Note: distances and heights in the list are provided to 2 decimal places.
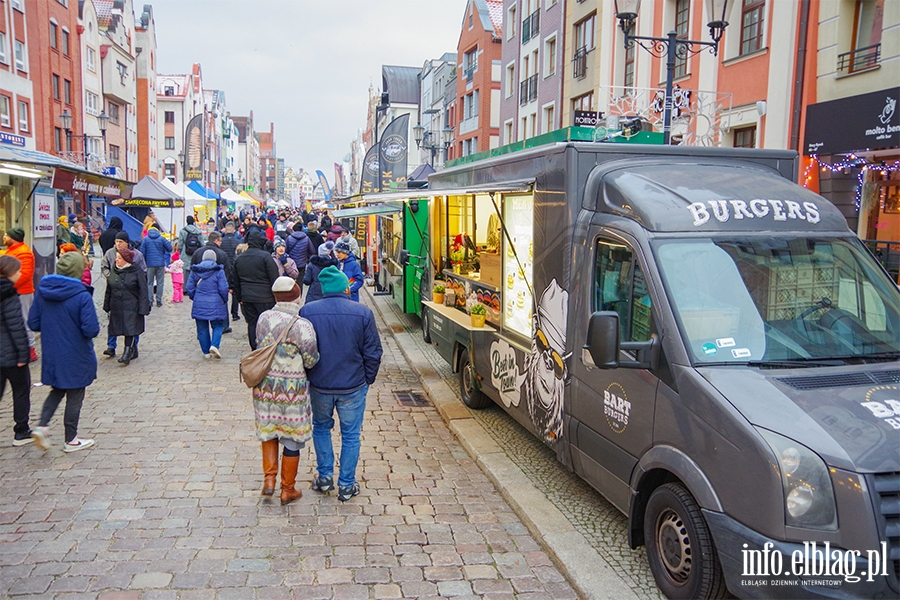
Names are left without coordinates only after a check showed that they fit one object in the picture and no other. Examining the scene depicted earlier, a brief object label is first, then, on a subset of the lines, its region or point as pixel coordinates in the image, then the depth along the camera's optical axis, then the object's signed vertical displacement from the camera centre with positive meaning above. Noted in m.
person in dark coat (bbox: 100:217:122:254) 15.65 -0.37
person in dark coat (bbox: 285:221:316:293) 16.05 -0.58
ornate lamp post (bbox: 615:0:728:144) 9.27 +2.78
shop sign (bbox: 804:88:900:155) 11.30 +1.80
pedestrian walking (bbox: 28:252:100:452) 6.33 -1.04
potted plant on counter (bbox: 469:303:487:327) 7.93 -0.97
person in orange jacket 9.47 -0.49
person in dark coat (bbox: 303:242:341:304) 10.66 -0.71
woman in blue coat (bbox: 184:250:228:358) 10.55 -1.14
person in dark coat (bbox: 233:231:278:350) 10.23 -0.79
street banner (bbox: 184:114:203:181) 38.12 +3.73
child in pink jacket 16.70 -1.35
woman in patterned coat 5.22 -1.21
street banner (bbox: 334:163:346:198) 64.51 +4.02
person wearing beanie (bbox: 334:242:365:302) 10.71 -0.67
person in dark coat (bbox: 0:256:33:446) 6.35 -1.17
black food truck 3.28 -0.76
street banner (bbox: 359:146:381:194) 26.94 +1.94
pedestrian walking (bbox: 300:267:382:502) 5.34 -1.08
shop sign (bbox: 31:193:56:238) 12.57 +0.01
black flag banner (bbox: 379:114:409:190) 25.25 +2.35
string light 12.28 +1.17
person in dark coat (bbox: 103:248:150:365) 9.88 -1.08
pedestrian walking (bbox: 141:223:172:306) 15.03 -0.67
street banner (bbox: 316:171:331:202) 43.66 +2.41
